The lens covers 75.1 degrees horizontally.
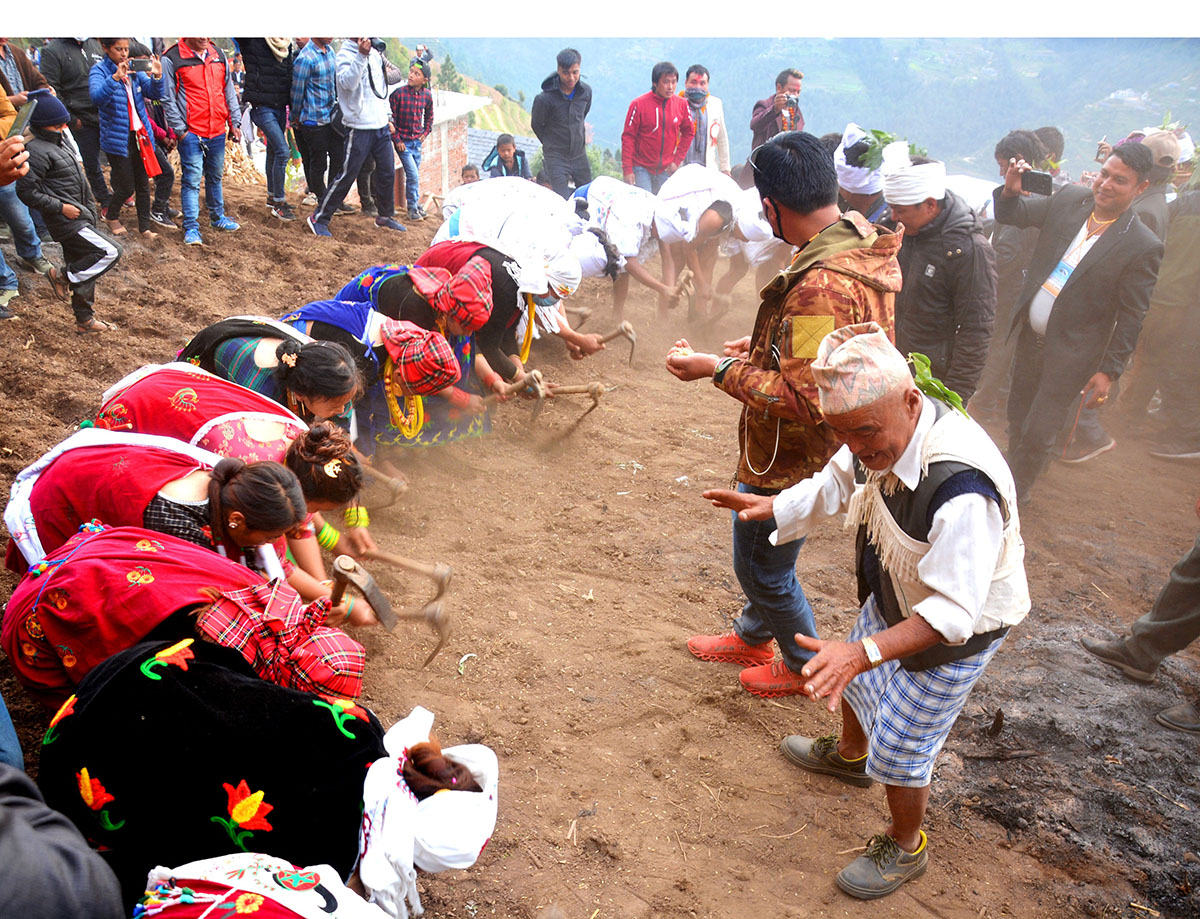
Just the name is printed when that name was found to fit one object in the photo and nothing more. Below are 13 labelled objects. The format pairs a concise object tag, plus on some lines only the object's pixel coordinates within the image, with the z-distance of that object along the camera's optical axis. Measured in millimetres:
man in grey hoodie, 6352
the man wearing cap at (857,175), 4227
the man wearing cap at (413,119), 7578
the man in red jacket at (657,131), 7773
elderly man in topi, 1705
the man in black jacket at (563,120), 7699
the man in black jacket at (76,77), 5352
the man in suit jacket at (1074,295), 3914
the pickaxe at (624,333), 5344
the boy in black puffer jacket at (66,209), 4414
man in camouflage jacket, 2252
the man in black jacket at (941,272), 3580
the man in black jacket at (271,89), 6258
